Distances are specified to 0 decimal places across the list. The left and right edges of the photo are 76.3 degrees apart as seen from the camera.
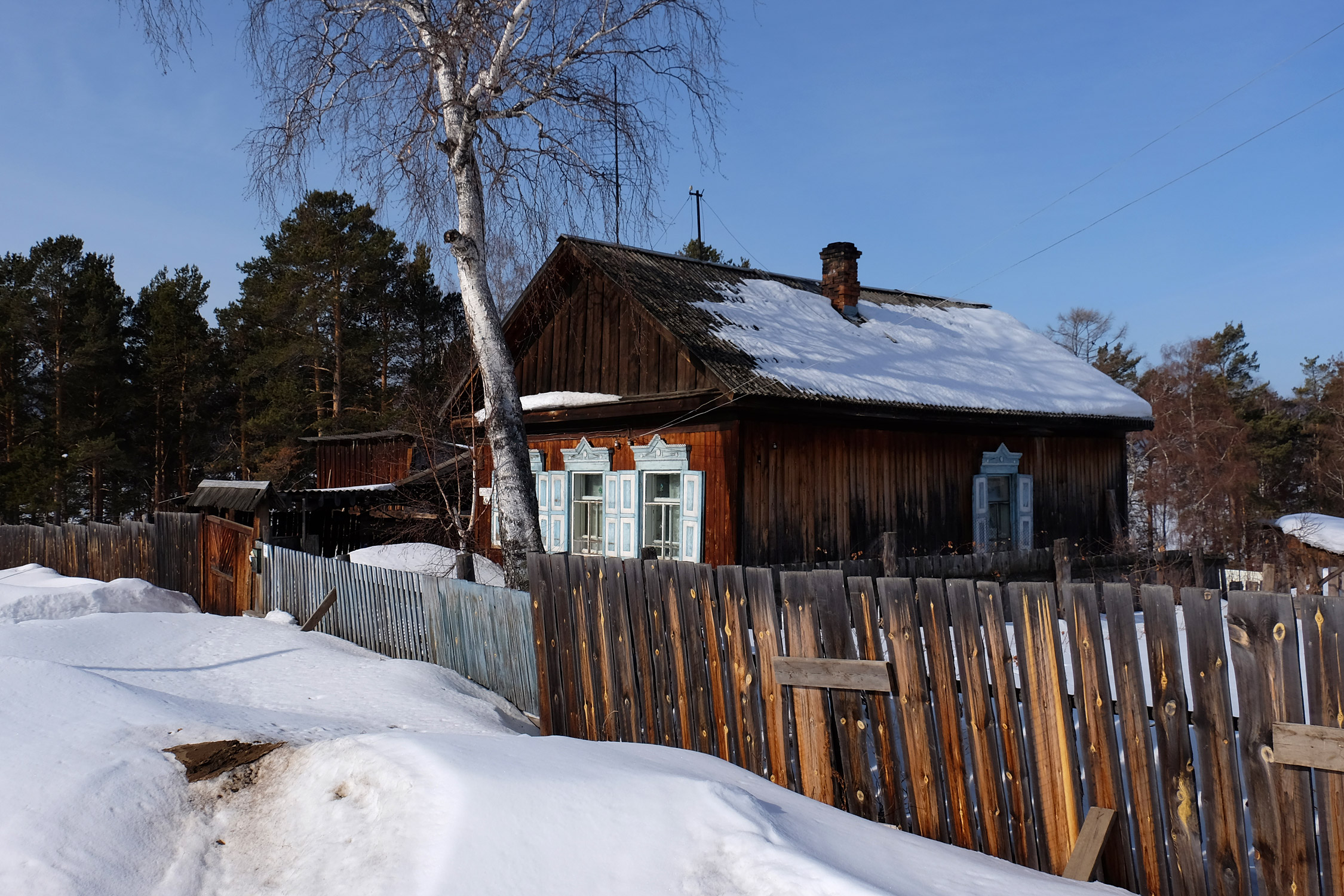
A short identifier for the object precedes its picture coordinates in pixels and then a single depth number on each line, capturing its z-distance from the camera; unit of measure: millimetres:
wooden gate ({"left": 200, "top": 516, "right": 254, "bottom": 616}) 12719
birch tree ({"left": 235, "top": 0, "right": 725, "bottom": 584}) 9609
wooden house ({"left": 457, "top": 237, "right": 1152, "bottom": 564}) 11336
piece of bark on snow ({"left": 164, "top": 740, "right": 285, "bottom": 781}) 4195
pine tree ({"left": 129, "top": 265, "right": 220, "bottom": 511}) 32031
